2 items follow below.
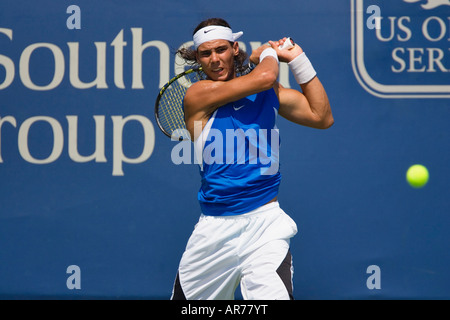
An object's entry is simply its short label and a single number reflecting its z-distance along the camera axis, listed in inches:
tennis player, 194.9
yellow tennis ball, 292.4
